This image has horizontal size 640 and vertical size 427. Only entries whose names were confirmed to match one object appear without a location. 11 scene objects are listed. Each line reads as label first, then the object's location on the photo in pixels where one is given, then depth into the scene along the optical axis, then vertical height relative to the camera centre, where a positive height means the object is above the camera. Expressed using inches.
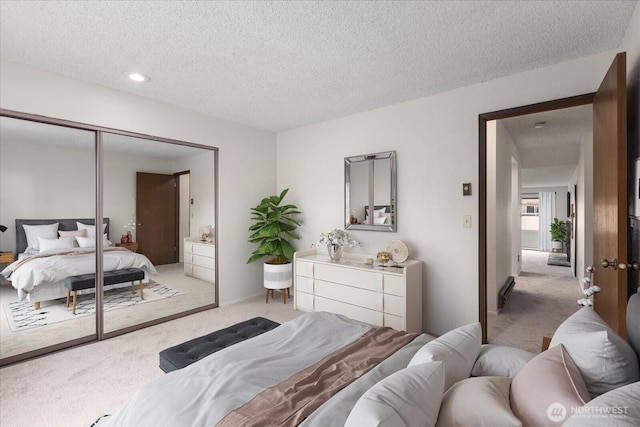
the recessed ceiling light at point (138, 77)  109.2 +50.1
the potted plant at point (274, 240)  167.6 -14.0
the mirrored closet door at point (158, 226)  127.0 -5.3
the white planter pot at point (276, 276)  167.2 -33.5
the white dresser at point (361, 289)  120.0 -32.5
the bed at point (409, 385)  33.5 -24.2
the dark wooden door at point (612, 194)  67.0 +5.2
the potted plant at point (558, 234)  384.2 -23.3
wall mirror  141.4 +11.4
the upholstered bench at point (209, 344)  72.9 -34.1
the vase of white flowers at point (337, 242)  148.2 -13.3
